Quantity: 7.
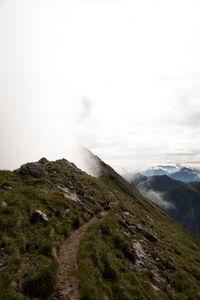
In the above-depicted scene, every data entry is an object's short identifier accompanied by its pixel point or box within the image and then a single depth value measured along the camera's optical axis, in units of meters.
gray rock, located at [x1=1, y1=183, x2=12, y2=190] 20.45
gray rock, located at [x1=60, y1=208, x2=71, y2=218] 20.11
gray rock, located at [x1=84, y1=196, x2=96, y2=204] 31.21
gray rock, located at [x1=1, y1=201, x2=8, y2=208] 15.34
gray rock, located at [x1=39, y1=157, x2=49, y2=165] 41.47
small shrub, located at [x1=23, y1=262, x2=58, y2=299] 8.61
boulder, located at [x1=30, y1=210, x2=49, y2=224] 15.89
